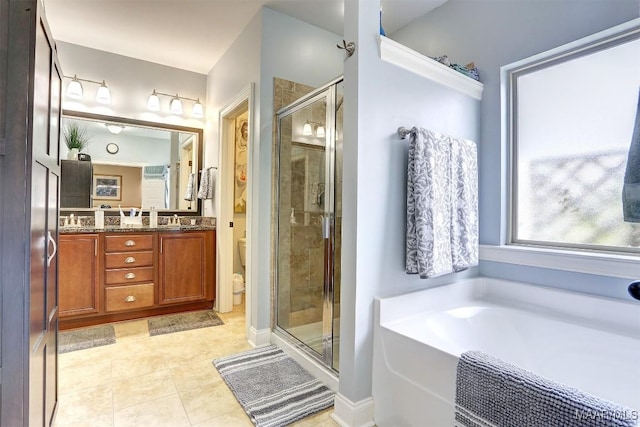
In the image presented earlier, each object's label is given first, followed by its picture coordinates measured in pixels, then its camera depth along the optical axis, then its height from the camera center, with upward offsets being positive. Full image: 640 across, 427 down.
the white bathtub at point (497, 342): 1.35 -0.62
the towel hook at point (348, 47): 1.60 +0.86
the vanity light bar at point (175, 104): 3.51 +1.27
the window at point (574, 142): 1.67 +0.45
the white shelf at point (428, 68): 1.68 +0.88
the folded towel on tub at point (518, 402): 0.86 -0.56
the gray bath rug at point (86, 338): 2.47 -1.03
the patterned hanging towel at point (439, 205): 1.64 +0.06
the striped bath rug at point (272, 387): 1.67 -1.04
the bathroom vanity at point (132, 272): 2.77 -0.55
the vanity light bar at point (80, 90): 3.11 +1.25
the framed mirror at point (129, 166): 3.20 +0.54
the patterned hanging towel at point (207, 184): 3.49 +0.35
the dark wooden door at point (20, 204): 0.92 +0.03
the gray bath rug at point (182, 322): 2.87 -1.03
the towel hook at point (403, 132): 1.70 +0.46
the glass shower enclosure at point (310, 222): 2.06 -0.05
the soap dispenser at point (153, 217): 3.41 -0.03
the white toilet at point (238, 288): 3.60 -0.83
